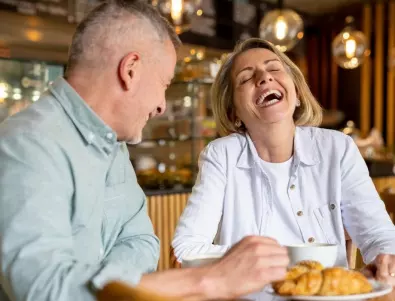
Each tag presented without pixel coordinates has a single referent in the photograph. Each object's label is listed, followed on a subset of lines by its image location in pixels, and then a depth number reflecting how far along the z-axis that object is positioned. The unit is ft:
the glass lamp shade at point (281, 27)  15.89
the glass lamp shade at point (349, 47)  18.20
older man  3.02
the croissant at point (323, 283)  3.35
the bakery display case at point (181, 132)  14.16
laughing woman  5.98
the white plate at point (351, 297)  3.26
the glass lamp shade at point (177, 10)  12.02
